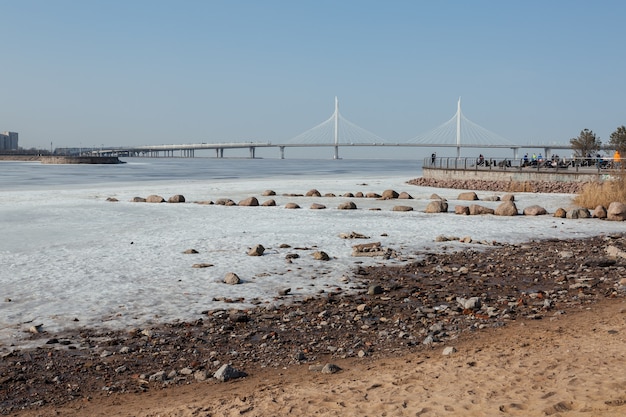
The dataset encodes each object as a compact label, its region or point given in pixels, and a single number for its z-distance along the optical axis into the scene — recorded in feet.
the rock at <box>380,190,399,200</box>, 90.48
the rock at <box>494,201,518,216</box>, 66.18
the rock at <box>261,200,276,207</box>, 76.64
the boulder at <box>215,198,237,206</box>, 77.65
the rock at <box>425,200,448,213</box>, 68.64
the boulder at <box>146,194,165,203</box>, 80.53
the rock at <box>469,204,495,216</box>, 67.15
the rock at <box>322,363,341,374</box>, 20.18
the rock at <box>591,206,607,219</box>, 61.87
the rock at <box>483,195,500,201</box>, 87.25
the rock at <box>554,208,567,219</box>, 63.89
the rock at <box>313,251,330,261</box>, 38.06
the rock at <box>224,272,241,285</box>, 31.81
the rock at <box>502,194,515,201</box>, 84.20
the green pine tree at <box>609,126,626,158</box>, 181.47
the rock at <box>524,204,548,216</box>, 66.59
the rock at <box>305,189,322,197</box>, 94.62
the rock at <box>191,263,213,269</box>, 35.68
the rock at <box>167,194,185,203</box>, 81.09
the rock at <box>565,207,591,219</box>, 62.28
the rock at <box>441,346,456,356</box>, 21.47
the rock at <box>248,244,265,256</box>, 39.17
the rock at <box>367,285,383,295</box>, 30.19
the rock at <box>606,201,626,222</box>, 60.39
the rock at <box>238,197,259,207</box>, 76.38
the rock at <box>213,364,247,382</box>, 19.95
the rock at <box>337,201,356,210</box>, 71.36
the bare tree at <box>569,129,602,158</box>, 198.31
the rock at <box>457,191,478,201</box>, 88.19
